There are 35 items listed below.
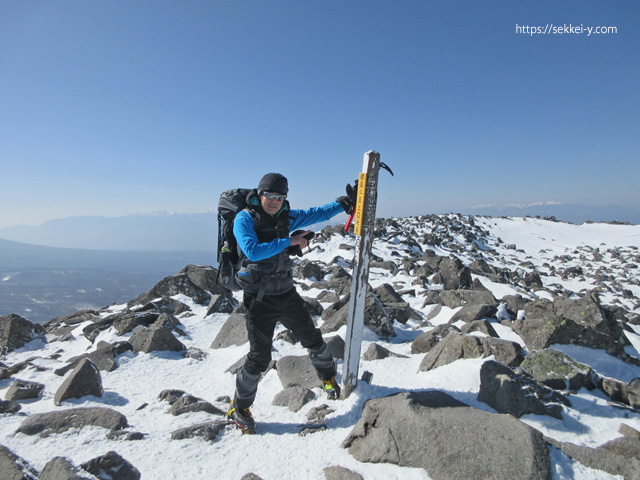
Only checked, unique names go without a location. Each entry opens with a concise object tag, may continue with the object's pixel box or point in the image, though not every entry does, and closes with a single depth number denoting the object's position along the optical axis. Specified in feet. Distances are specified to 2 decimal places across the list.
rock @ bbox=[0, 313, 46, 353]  28.60
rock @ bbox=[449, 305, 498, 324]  26.40
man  14.29
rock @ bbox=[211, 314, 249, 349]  26.64
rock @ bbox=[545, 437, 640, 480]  9.47
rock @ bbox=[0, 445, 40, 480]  9.93
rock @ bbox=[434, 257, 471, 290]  48.52
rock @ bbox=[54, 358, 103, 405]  17.34
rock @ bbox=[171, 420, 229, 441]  13.19
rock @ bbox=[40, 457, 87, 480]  9.88
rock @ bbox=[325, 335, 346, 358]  21.33
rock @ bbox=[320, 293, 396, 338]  25.72
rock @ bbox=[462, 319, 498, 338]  21.64
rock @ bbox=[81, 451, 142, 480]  10.32
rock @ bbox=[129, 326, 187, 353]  25.22
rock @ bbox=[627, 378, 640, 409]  13.39
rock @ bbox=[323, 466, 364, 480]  10.18
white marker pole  14.33
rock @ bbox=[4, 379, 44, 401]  17.69
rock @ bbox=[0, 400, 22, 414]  15.52
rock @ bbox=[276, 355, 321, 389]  18.27
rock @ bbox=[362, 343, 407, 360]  20.07
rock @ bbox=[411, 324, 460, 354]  21.13
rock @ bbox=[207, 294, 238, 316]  35.40
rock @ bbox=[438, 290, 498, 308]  32.19
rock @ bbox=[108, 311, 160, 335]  28.78
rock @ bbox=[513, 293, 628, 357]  18.35
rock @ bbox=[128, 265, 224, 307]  39.96
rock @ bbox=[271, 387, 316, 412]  16.01
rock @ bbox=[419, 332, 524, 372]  16.81
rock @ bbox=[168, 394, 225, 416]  16.19
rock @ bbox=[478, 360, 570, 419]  12.39
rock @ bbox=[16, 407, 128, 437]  13.60
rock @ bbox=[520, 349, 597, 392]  14.44
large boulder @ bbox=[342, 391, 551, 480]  9.31
